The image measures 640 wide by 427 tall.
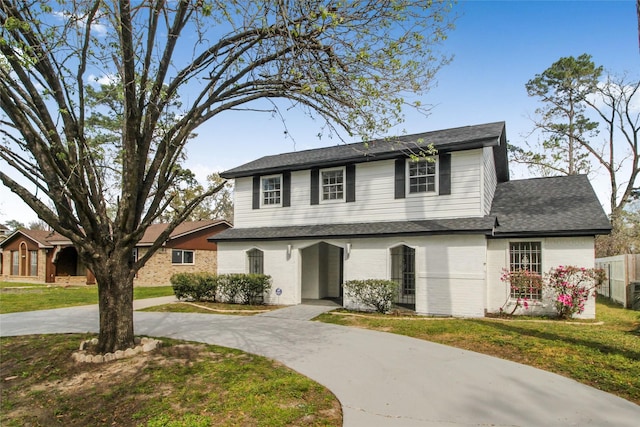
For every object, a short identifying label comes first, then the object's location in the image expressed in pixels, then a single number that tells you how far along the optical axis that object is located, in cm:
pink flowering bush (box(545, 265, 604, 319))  1120
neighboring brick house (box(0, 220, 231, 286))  2503
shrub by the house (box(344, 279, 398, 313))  1198
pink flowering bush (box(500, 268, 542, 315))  1176
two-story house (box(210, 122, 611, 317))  1169
